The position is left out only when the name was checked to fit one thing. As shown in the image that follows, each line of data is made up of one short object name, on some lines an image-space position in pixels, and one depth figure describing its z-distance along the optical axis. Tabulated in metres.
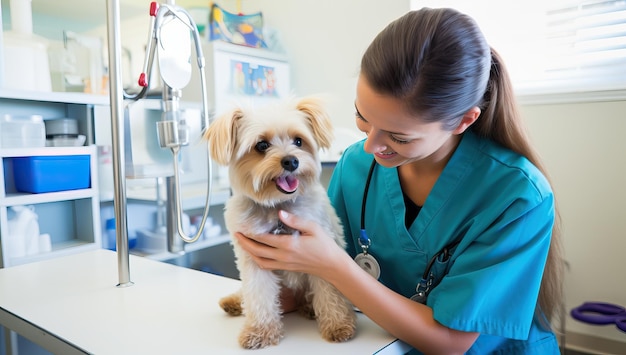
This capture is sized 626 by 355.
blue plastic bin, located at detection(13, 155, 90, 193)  1.55
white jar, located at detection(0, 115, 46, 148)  1.52
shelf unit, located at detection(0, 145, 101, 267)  1.49
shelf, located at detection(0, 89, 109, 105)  1.52
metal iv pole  1.06
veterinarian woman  0.81
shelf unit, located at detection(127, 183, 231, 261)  2.12
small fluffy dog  0.86
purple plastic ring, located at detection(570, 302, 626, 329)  1.71
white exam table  0.81
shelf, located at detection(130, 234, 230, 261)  2.05
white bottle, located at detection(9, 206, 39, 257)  1.54
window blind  1.86
